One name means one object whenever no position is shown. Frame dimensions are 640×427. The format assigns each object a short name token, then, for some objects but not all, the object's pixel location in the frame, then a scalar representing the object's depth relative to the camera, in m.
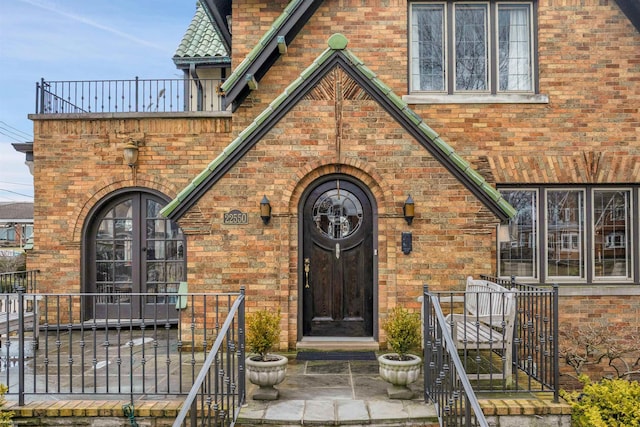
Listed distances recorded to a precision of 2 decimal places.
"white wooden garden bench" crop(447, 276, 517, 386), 5.89
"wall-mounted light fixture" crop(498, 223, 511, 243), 8.87
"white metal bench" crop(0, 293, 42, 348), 7.49
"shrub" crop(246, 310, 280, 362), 5.59
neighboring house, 36.46
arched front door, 8.03
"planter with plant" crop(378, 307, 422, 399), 5.59
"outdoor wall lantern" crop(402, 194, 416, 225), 7.54
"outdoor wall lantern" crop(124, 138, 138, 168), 9.73
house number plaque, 7.65
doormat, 7.35
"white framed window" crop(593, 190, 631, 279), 9.16
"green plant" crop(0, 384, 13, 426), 4.89
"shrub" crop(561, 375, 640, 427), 5.44
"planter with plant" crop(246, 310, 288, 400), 5.60
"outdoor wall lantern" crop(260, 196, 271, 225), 7.57
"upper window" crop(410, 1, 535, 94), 9.07
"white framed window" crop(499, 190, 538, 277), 9.13
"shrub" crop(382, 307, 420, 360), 5.57
